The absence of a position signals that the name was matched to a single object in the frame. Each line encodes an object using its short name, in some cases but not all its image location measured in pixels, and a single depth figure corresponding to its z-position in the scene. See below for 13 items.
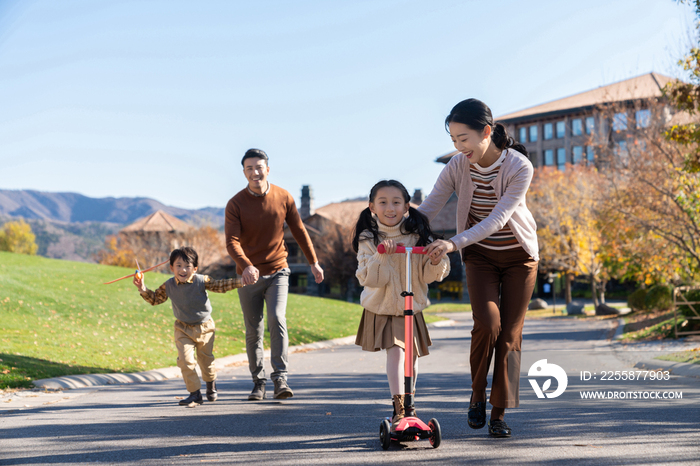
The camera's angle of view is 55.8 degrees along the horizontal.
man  6.46
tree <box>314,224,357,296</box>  47.62
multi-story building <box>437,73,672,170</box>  62.74
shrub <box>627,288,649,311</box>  25.62
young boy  6.18
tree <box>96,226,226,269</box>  55.28
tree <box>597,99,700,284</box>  16.50
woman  4.29
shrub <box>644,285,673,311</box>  22.80
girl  4.39
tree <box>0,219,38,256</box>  104.00
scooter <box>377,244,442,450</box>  4.05
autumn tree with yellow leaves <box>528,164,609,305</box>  34.03
